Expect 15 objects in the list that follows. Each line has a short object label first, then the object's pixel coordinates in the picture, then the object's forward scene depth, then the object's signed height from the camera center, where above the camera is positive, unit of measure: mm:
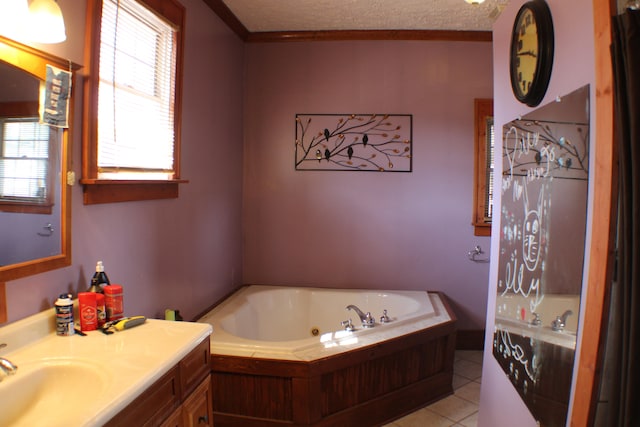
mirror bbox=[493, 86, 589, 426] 1172 -107
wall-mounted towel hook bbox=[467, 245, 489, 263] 3686 -362
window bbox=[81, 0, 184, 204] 1761 +484
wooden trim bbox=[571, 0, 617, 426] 986 -15
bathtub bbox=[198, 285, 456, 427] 2320 -926
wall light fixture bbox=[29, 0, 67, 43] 1319 +558
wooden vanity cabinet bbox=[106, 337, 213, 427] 1194 -614
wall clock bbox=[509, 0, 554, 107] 1378 +568
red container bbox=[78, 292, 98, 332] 1595 -403
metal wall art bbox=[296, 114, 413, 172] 3656 +594
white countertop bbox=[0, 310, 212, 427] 1089 -483
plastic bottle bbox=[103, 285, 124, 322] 1683 -386
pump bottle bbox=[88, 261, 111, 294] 1710 -310
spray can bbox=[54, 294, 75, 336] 1521 -404
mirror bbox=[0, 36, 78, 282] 1354 +85
